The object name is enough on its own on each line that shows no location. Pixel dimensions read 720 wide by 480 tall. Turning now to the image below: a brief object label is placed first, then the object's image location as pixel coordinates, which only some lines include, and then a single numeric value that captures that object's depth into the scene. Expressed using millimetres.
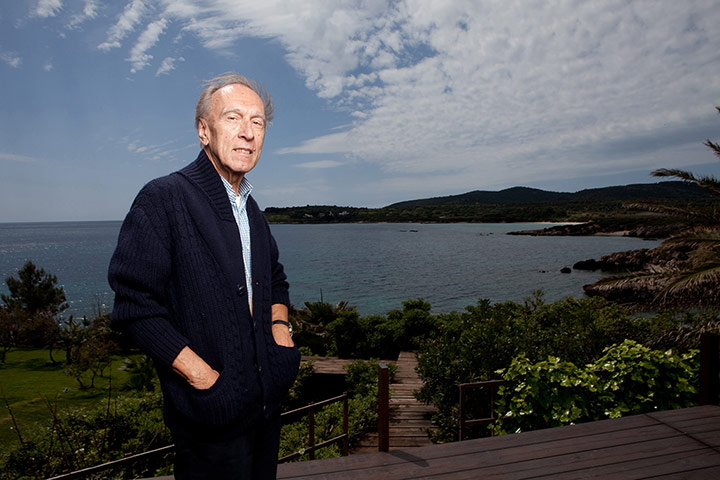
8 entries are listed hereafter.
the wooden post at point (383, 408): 3166
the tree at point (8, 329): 21234
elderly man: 1283
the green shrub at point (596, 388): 4051
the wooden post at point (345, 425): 4336
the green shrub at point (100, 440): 6133
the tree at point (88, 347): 15609
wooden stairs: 6883
